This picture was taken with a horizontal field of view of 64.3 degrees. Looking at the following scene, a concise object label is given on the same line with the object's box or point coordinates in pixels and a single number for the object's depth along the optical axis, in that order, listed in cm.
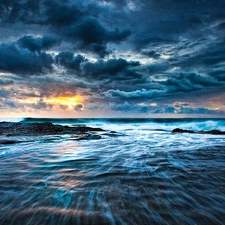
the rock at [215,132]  1608
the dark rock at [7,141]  852
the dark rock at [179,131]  1884
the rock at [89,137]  1091
